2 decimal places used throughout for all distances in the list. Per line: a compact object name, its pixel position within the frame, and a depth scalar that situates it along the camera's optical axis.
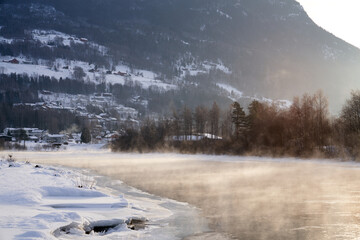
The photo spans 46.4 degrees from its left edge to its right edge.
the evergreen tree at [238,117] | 97.19
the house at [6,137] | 171.15
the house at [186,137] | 111.60
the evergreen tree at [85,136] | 182.00
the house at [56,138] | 183.74
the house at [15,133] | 184.05
